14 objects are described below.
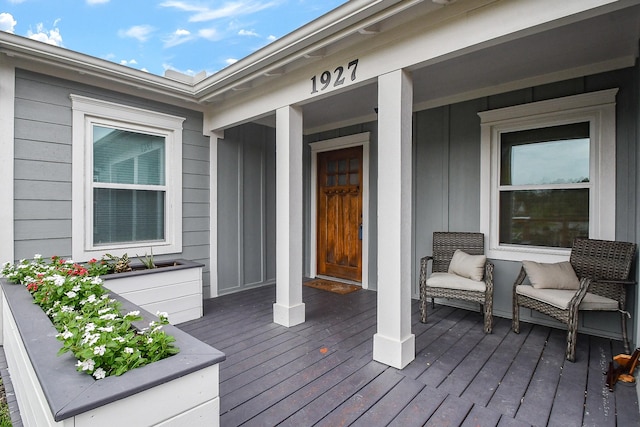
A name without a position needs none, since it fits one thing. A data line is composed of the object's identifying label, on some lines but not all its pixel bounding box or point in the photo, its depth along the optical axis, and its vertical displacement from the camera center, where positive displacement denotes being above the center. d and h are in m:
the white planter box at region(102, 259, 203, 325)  3.02 -0.79
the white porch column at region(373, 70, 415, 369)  2.38 -0.07
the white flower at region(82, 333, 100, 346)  1.13 -0.47
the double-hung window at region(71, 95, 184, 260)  3.23 +0.36
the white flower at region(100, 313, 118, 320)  1.40 -0.48
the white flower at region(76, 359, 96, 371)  1.08 -0.54
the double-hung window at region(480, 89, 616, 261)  2.94 +0.39
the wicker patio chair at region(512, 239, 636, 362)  2.50 -0.69
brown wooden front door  4.87 -0.03
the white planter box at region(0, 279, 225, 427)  0.97 -0.60
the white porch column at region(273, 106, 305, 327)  3.21 -0.06
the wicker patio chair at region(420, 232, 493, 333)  3.05 -0.71
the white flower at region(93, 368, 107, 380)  1.08 -0.57
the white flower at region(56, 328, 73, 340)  1.21 -0.48
